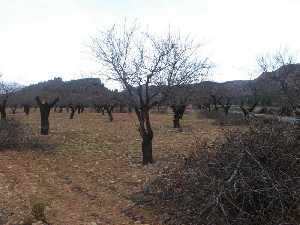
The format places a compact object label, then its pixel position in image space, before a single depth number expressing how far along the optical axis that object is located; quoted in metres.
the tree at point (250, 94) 21.60
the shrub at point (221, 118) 16.18
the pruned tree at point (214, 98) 23.43
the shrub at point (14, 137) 9.77
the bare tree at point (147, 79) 8.39
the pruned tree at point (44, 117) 13.33
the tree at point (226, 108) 21.21
